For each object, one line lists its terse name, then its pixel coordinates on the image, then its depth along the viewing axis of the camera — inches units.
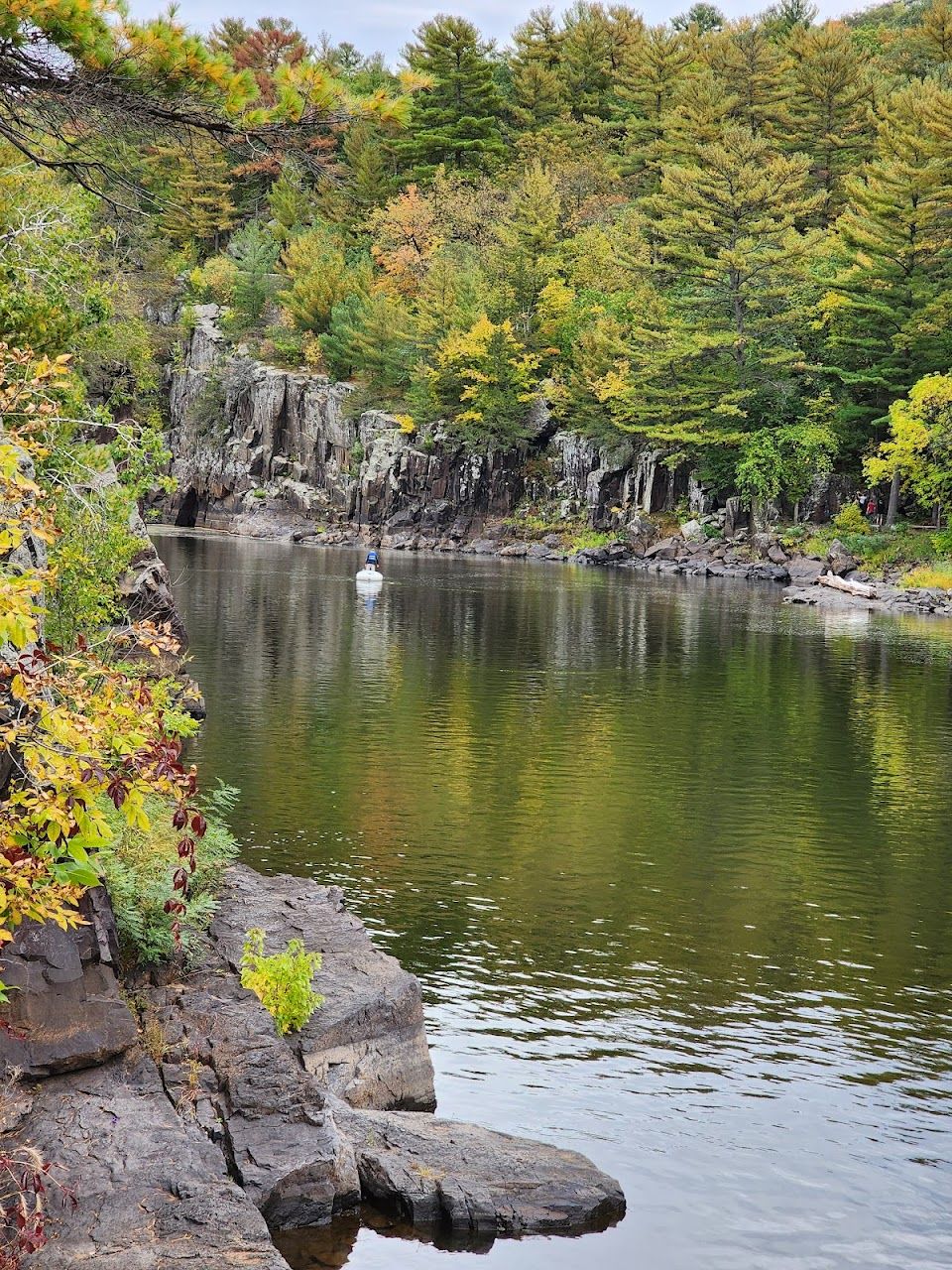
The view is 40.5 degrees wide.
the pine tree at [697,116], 3602.4
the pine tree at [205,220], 4261.8
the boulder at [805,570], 2706.9
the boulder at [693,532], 3154.5
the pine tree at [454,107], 3978.8
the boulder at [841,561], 2632.9
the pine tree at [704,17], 4970.5
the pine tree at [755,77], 3735.2
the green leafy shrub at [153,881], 454.9
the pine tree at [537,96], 4360.2
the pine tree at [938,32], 4010.8
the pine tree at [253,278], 4315.9
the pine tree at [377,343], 3826.3
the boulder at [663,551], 3114.9
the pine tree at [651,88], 3976.4
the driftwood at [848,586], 2396.7
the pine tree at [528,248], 3550.7
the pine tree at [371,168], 4165.8
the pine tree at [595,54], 4416.8
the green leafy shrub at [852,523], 2844.5
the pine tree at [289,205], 4500.5
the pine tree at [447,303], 3590.1
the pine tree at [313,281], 4082.2
